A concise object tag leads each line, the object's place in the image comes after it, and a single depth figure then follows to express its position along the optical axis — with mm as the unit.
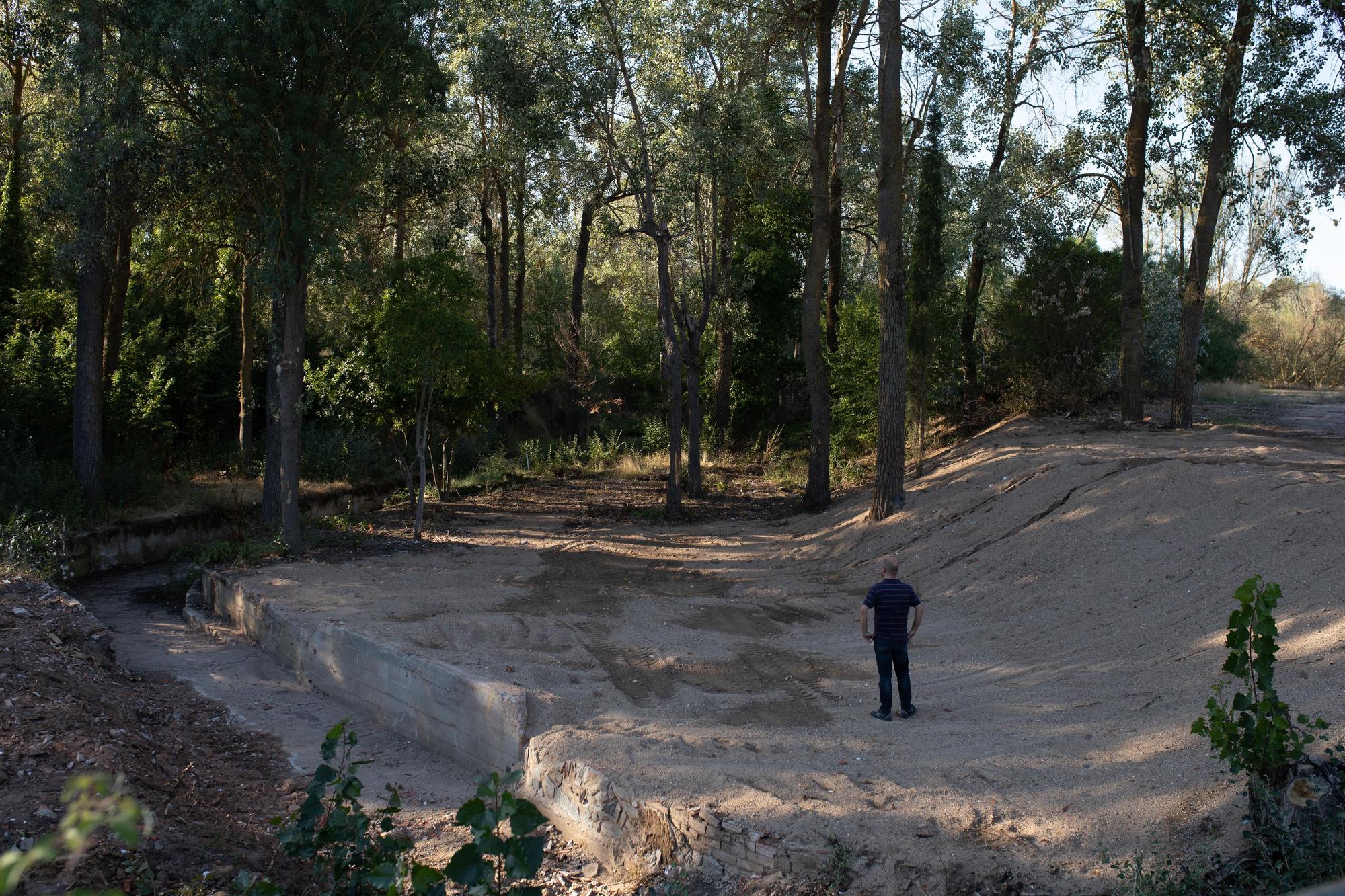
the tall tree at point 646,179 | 21406
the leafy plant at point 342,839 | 4781
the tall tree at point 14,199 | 22109
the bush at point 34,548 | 13852
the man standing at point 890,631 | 8719
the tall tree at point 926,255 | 20562
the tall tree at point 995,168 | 20438
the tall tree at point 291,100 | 14234
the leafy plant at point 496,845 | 4027
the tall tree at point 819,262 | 20750
